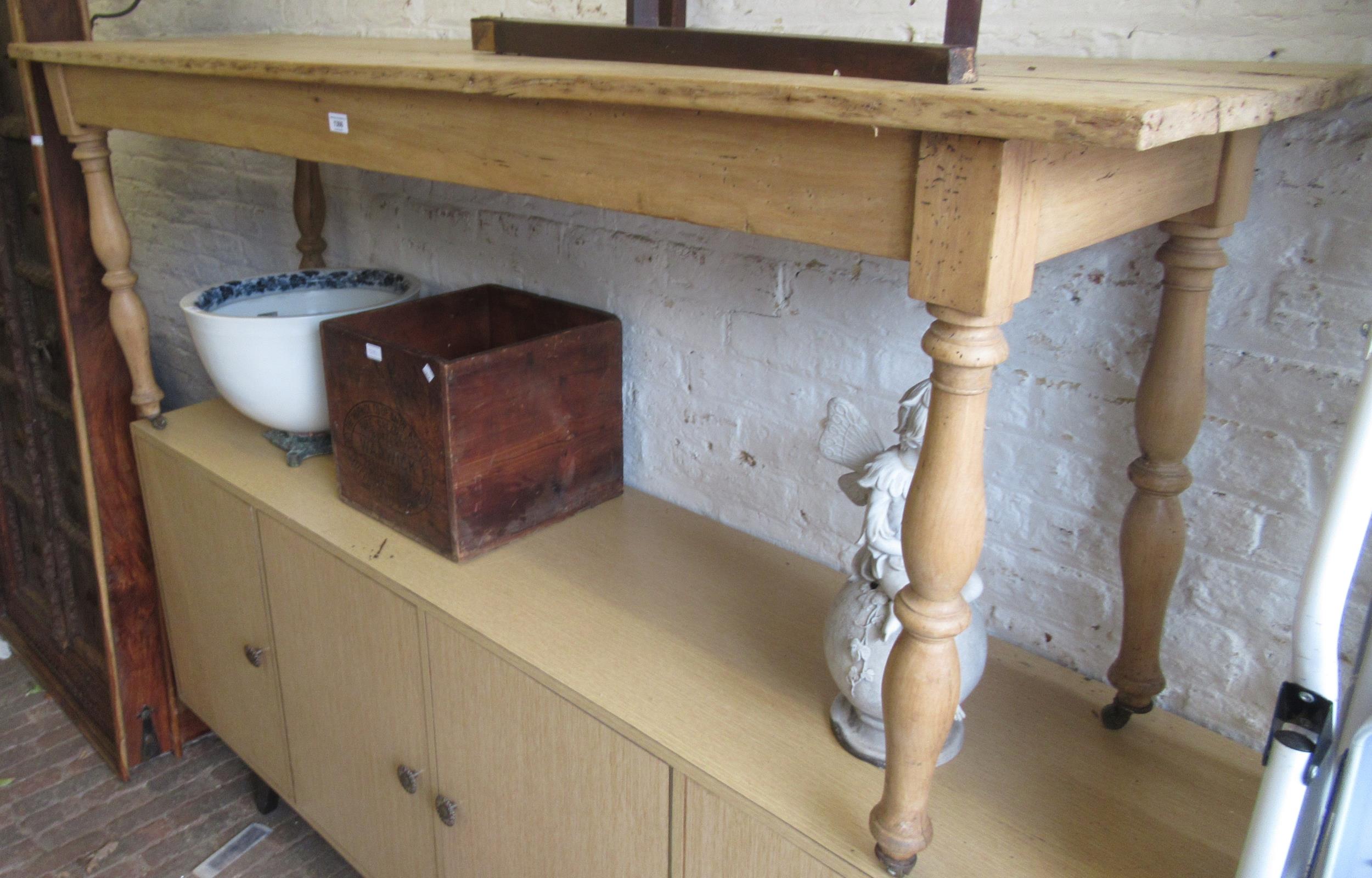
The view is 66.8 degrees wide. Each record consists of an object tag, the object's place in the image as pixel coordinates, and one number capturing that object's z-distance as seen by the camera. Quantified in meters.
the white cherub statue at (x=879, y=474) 0.90
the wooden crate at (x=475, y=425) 1.30
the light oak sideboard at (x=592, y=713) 0.95
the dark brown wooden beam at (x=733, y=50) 0.69
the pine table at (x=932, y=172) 0.64
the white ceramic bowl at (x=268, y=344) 1.52
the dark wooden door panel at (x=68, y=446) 1.68
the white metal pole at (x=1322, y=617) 0.65
